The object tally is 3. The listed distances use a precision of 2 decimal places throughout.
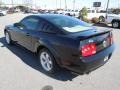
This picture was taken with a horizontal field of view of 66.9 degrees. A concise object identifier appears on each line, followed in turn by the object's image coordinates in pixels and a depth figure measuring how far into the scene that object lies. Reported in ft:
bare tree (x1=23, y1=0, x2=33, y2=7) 192.74
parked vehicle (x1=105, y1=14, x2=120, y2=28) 24.15
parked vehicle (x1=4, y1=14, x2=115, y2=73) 6.43
